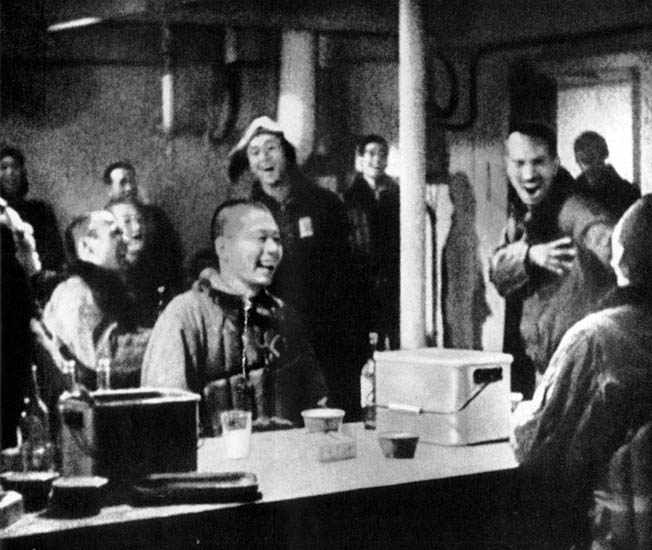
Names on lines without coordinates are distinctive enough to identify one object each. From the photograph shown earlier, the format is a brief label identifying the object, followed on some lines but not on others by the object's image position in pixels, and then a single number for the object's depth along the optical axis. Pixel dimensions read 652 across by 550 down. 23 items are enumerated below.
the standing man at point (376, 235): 3.88
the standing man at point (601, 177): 3.54
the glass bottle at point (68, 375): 3.32
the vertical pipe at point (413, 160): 3.82
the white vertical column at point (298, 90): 3.69
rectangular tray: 2.57
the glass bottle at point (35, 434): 2.99
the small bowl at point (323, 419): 3.35
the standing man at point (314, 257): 3.70
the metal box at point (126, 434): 2.64
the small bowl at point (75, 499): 2.46
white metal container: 3.35
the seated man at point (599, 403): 3.48
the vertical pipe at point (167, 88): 3.44
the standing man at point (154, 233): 3.37
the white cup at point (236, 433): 3.10
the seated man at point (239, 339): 3.52
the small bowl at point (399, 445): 3.15
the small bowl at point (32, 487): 2.54
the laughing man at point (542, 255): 3.61
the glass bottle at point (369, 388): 3.68
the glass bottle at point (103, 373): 3.36
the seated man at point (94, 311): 3.31
